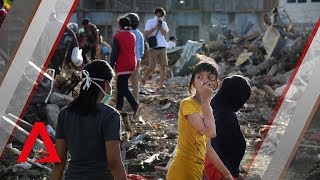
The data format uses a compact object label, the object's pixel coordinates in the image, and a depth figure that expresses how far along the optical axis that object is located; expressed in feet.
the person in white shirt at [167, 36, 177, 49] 69.15
